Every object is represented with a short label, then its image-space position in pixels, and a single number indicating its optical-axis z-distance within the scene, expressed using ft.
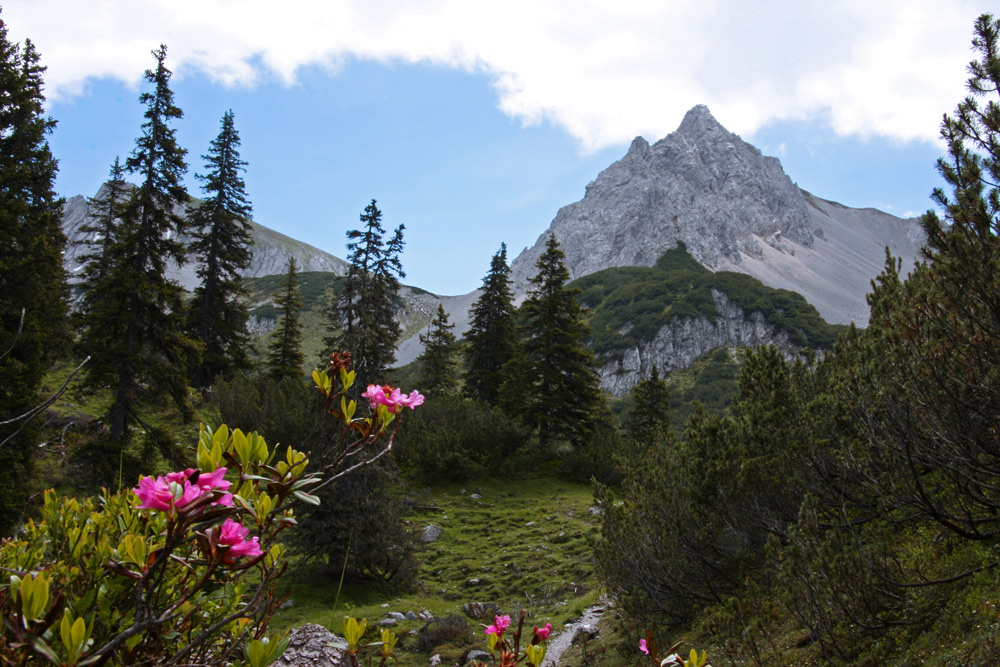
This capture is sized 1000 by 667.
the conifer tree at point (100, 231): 76.89
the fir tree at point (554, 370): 74.90
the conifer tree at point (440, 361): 105.40
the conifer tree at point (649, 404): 91.97
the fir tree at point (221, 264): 77.87
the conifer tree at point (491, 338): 90.56
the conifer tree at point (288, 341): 92.99
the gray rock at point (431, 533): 48.55
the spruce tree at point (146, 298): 39.88
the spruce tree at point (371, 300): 51.37
